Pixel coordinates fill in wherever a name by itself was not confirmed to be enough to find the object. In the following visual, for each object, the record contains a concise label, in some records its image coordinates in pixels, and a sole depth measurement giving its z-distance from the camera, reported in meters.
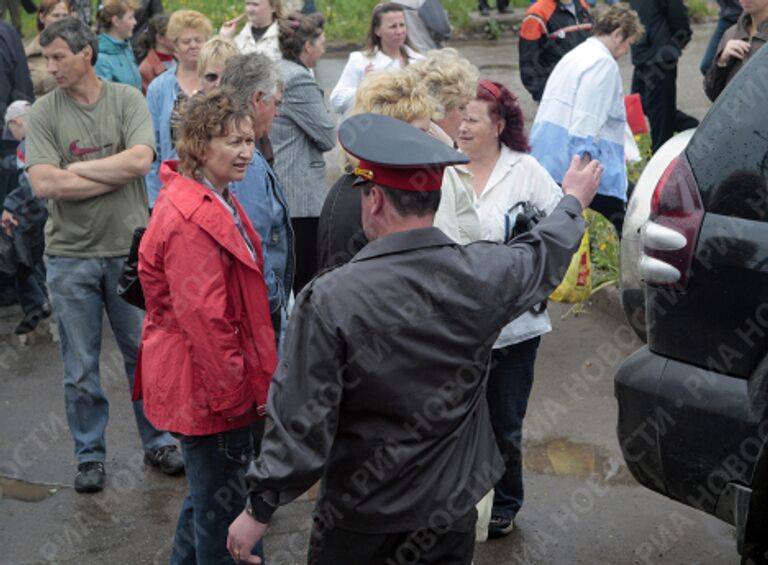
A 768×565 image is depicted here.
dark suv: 4.03
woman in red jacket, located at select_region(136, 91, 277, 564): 4.13
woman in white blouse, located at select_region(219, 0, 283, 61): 8.21
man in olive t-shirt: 5.65
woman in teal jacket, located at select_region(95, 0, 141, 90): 8.35
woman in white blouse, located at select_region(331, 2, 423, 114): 8.29
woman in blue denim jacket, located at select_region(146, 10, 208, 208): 6.70
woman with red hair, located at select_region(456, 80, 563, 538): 4.89
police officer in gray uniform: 3.14
